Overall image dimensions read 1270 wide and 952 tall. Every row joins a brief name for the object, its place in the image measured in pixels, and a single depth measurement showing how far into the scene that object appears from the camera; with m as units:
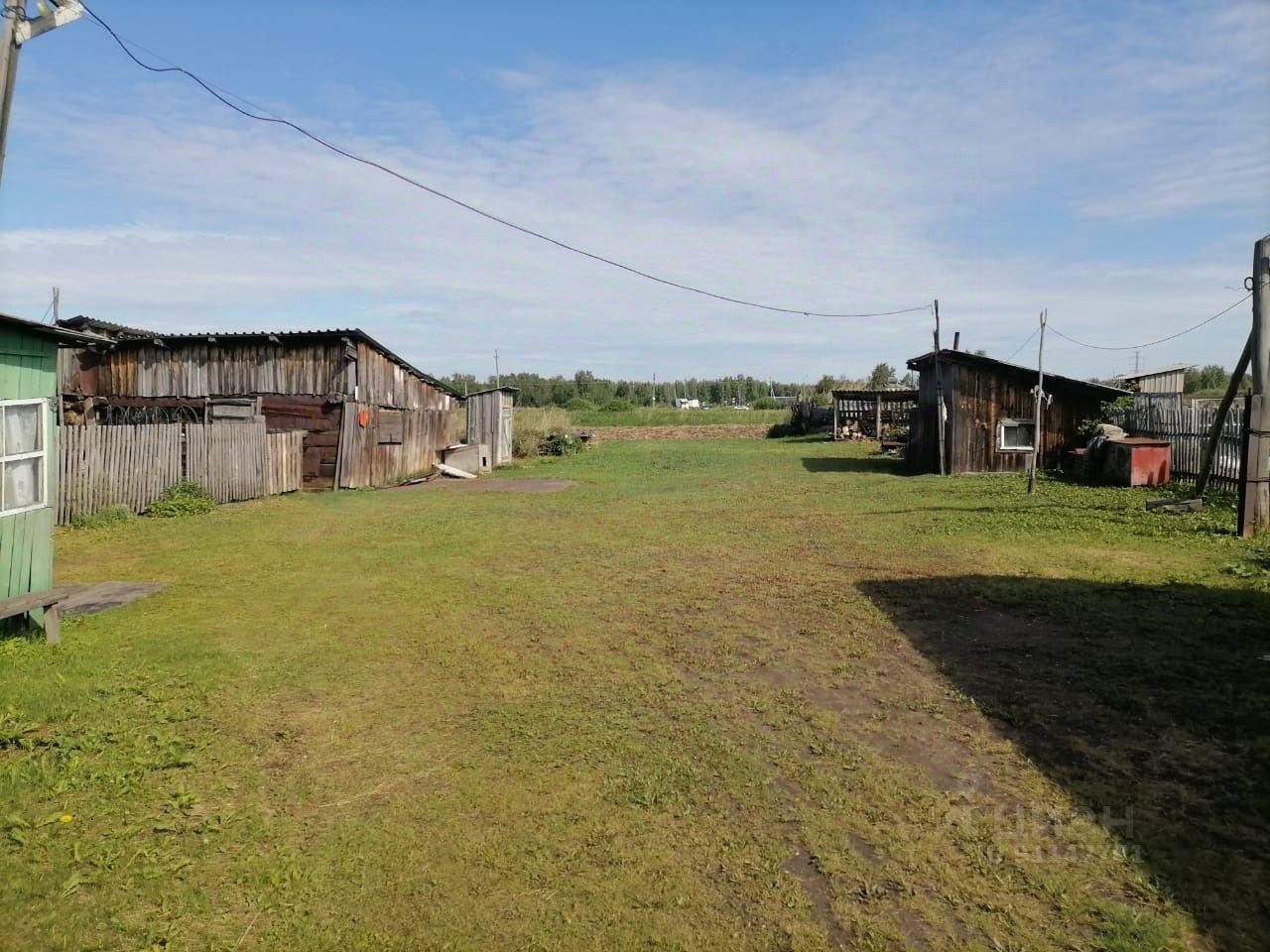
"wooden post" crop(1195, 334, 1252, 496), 13.00
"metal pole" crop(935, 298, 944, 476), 23.36
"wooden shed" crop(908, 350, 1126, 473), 23.00
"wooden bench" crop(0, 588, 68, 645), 7.00
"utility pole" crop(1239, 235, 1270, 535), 11.80
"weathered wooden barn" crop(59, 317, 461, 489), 21.44
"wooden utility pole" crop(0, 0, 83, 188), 6.20
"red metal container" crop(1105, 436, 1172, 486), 17.89
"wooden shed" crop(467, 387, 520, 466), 31.03
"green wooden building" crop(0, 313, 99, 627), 7.55
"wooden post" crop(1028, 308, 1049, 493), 17.94
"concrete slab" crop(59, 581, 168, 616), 8.58
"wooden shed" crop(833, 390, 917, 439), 41.69
